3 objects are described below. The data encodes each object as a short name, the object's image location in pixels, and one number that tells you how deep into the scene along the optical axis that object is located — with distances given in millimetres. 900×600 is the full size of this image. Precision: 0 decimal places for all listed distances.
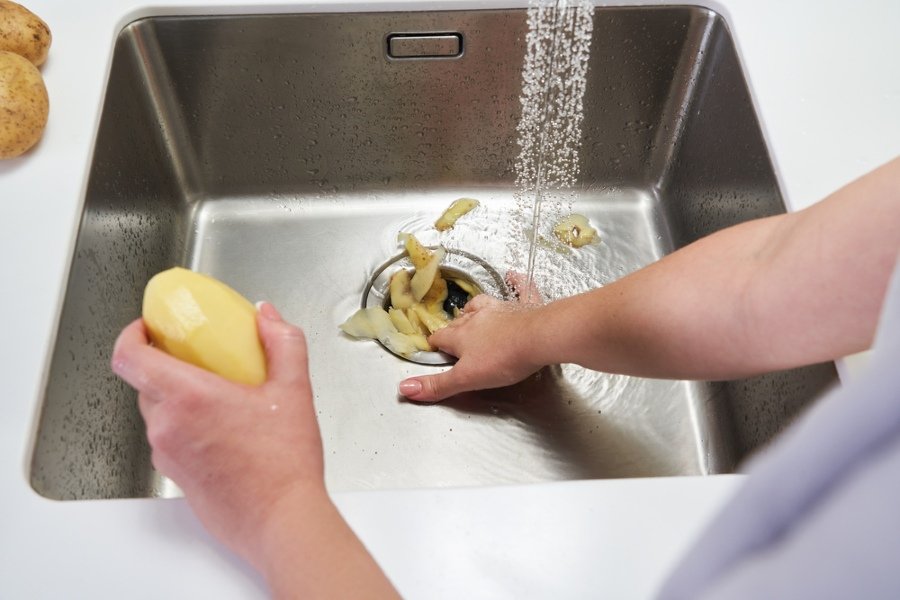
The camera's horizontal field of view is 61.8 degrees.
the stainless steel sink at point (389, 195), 723
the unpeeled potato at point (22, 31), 666
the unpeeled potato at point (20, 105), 625
